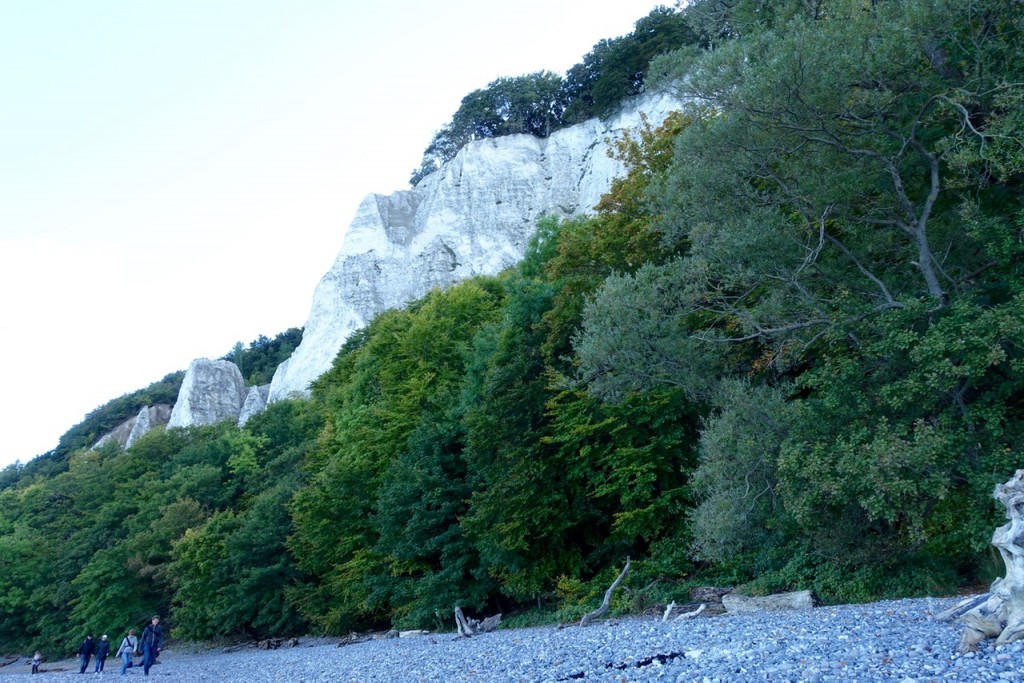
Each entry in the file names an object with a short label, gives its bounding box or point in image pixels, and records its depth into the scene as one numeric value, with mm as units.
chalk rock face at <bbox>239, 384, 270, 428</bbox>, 71125
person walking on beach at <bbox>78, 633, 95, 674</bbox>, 26141
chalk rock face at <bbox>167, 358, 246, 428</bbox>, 71688
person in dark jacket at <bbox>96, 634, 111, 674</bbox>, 24547
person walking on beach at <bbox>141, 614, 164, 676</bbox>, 21153
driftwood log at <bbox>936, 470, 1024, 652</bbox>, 7938
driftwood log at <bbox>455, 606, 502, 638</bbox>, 21672
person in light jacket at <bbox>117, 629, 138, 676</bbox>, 22312
